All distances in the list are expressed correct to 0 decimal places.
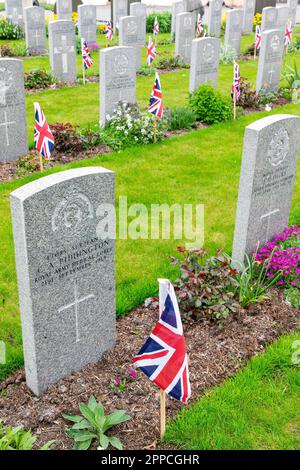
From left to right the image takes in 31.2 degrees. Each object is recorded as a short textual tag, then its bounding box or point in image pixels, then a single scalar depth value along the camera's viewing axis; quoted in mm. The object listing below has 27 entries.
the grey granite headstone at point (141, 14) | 18688
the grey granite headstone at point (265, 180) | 5527
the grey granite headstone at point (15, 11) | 21916
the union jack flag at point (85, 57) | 13686
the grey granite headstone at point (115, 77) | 10117
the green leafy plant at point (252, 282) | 5477
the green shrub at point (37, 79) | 13773
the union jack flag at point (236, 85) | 10750
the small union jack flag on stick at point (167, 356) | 3445
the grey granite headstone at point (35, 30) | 17781
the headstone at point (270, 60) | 12836
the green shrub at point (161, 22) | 23781
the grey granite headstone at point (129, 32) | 15891
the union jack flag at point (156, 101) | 9445
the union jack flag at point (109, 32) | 18452
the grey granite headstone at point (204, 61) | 11930
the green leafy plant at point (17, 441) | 3541
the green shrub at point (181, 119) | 10867
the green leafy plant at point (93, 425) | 3830
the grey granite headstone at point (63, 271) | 3857
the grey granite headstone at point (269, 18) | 19391
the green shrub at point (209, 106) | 11211
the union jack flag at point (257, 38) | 17594
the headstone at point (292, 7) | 23116
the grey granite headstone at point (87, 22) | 19016
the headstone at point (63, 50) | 14070
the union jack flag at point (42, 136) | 7809
